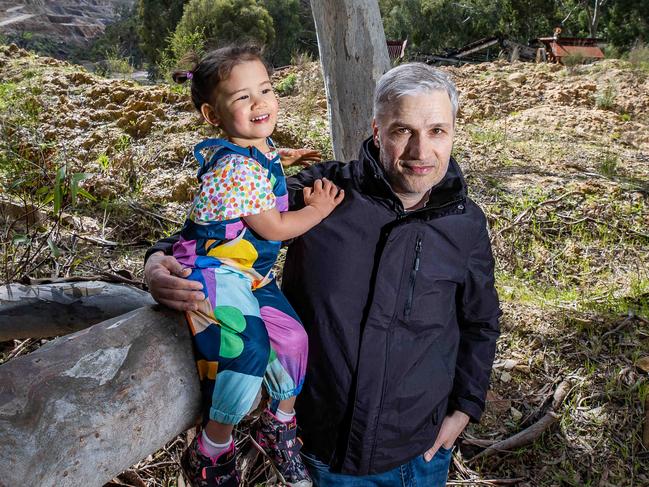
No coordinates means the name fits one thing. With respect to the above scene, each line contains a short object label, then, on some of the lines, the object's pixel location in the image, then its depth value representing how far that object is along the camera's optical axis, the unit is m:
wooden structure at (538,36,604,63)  12.50
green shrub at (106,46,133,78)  10.43
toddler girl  1.44
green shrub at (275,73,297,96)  8.16
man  1.63
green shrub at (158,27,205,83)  7.65
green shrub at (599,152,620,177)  5.39
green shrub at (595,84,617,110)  7.25
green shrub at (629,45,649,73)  8.88
